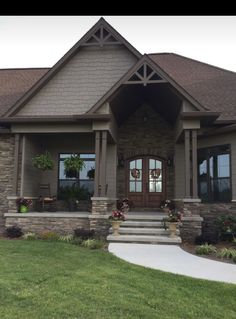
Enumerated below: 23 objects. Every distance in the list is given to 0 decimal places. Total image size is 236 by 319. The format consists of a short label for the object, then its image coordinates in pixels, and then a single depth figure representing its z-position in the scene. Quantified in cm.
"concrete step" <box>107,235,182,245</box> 923
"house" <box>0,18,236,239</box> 1066
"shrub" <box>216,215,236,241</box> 967
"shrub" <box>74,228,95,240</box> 983
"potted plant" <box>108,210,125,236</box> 967
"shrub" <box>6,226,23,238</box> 1043
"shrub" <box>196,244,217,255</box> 817
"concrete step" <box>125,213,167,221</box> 1044
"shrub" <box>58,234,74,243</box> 953
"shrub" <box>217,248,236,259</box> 769
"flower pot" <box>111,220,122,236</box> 966
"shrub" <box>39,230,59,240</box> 991
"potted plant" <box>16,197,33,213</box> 1119
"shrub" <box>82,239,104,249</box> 872
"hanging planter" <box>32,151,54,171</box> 1188
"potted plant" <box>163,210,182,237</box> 946
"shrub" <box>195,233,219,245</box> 918
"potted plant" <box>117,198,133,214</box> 1261
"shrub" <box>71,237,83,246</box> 926
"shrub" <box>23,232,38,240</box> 999
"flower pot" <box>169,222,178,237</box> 945
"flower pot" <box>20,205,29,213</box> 1118
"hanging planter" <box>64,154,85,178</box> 1185
